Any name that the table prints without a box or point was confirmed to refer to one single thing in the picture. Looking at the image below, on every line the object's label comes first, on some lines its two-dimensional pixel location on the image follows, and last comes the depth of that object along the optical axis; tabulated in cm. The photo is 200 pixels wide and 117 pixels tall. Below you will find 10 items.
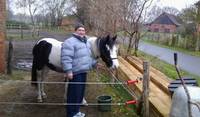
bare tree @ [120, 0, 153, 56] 817
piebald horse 404
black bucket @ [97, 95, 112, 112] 424
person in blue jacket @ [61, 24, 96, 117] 363
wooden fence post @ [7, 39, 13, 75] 647
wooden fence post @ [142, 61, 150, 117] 376
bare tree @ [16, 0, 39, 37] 2841
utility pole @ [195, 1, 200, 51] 1649
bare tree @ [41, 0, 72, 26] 3493
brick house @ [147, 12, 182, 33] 3915
